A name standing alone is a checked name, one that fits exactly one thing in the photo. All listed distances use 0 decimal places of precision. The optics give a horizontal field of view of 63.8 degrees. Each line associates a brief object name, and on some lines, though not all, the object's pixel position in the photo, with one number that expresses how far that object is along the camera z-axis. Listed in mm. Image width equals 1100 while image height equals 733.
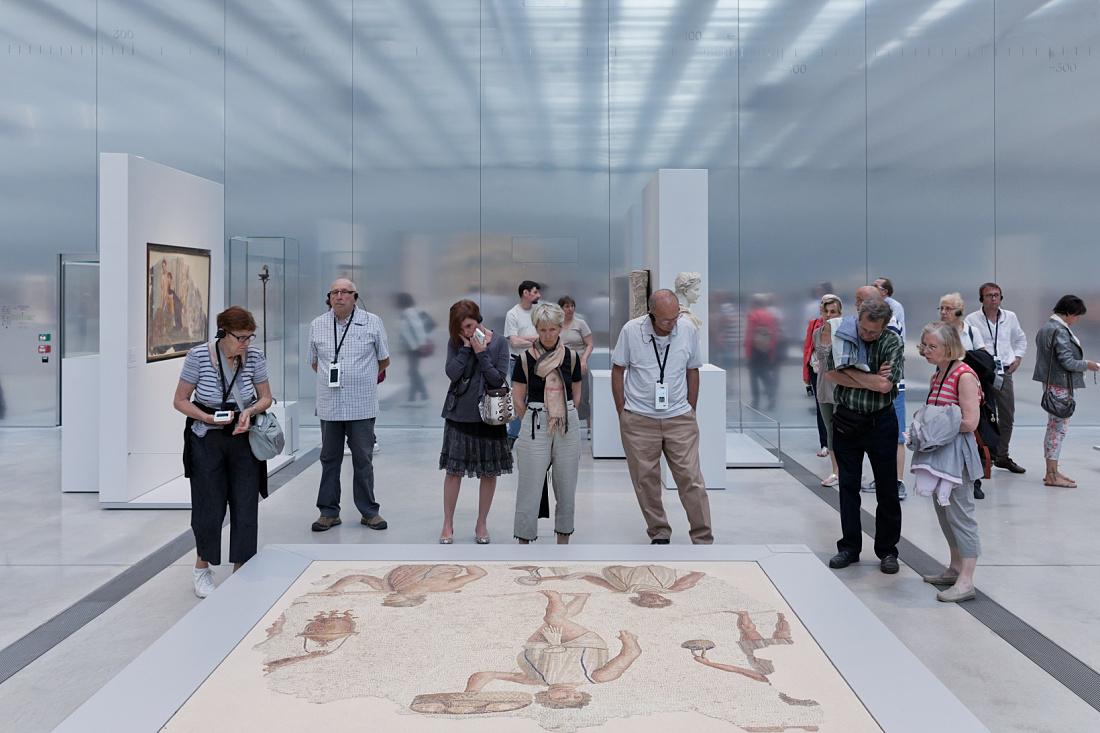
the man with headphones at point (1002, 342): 8375
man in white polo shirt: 5520
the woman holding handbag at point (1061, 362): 7770
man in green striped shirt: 5199
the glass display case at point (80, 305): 12367
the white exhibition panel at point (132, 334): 7031
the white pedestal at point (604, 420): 9320
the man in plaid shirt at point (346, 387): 6383
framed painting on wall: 7488
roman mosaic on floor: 2654
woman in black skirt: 5742
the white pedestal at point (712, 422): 7844
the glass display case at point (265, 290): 10227
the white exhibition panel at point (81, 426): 7805
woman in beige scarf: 5359
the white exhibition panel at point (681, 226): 8438
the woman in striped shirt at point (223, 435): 4789
